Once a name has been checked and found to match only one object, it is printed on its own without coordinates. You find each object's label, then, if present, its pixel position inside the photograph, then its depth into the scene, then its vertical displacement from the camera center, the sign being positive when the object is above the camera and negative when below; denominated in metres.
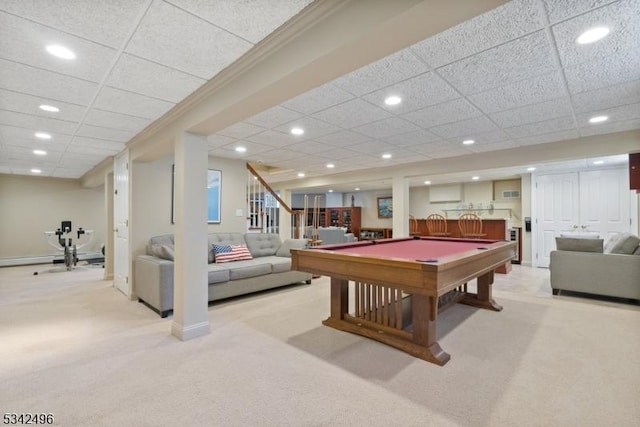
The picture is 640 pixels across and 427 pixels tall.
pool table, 2.14 -0.50
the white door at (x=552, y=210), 6.78 +0.08
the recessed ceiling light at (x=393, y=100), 2.82 +1.08
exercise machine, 6.77 -0.70
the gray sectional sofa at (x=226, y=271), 3.55 -0.74
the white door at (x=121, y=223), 4.48 -0.12
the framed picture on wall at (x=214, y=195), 5.16 +0.34
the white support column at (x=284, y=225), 8.10 -0.28
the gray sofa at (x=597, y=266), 3.99 -0.73
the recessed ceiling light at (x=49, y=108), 2.90 +1.04
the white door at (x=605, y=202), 6.19 +0.24
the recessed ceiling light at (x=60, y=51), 1.93 +1.06
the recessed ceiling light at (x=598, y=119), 3.36 +1.06
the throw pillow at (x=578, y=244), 4.28 -0.44
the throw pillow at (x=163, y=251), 3.77 -0.46
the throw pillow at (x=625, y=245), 4.11 -0.43
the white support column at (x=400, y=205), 6.30 +0.19
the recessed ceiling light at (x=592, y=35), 1.79 +1.07
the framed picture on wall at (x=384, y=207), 11.04 +0.26
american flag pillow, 4.52 -0.58
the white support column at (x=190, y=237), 2.90 -0.21
